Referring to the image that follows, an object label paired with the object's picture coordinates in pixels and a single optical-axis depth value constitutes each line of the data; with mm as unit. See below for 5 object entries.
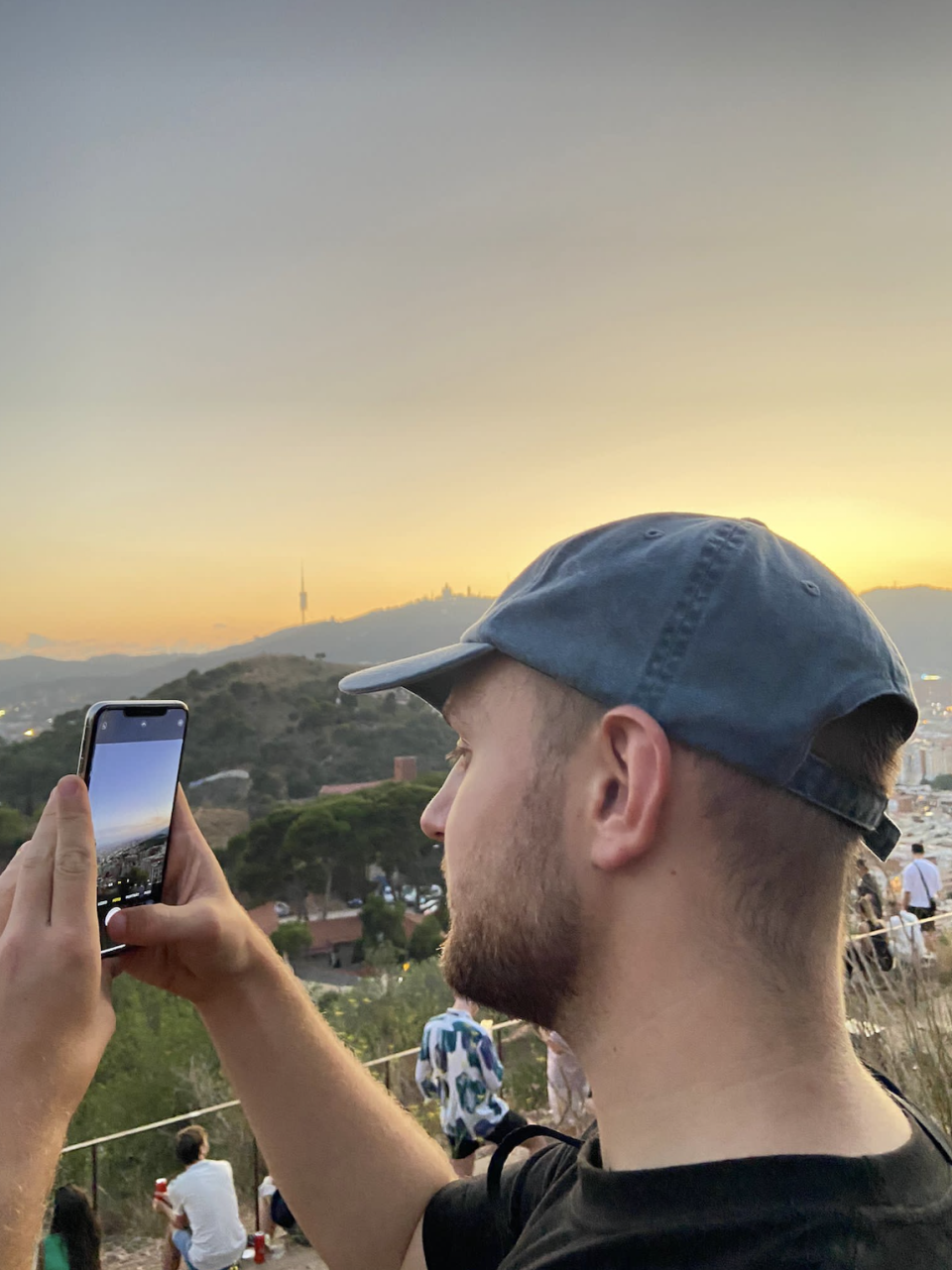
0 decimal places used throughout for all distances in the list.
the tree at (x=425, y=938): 24328
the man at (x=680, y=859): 772
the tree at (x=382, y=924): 28908
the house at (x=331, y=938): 28359
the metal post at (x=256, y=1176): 6246
